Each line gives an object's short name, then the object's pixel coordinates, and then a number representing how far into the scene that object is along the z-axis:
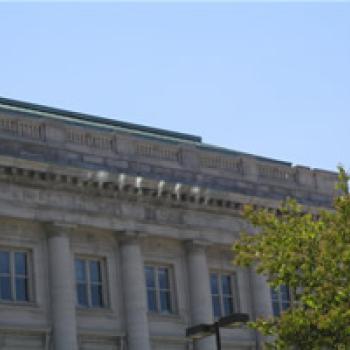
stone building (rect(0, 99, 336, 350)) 33.25
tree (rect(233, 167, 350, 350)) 26.00
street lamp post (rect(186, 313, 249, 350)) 23.98
